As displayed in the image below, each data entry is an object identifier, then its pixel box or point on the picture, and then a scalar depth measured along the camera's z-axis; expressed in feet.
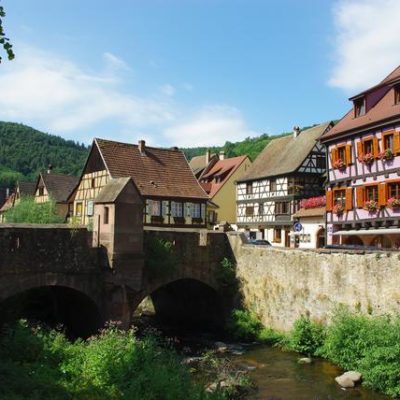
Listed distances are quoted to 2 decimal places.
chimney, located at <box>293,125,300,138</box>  145.59
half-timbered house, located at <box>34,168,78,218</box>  163.37
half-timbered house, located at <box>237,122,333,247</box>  132.77
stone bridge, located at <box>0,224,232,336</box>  57.36
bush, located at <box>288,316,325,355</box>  61.07
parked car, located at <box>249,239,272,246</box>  110.05
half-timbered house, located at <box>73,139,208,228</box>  117.91
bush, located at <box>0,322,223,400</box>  34.60
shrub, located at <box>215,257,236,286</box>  77.51
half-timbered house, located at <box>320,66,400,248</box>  85.51
